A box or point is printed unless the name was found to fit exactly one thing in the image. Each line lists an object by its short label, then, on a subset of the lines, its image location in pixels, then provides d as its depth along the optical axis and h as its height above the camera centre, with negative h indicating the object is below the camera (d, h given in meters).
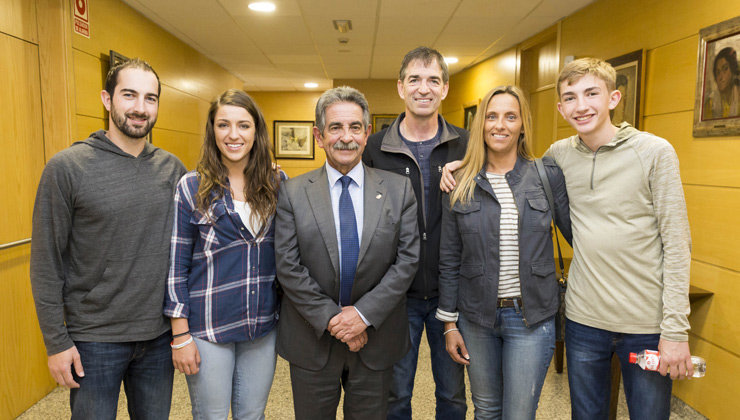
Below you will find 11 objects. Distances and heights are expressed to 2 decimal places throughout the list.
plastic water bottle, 1.53 -0.63
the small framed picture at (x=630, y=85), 3.46 +0.65
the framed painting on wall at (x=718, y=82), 2.60 +0.52
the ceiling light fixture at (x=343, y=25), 4.83 +1.53
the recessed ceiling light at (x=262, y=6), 4.23 +1.51
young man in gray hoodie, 1.55 -0.30
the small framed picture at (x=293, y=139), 10.94 +0.71
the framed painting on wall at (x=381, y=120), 9.34 +1.00
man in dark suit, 1.61 -0.35
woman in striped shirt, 1.68 -0.35
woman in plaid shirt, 1.62 -0.39
